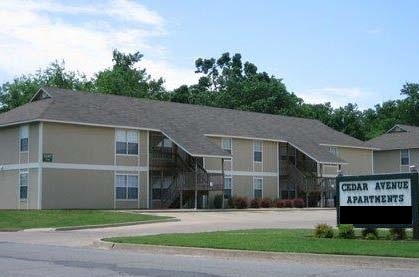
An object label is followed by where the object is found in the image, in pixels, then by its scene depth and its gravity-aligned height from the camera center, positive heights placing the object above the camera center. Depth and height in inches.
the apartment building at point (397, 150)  2600.9 +170.9
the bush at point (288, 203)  1982.0 -24.6
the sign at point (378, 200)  749.3 -6.7
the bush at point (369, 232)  775.0 -43.2
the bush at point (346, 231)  779.4 -41.7
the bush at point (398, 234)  759.1 -44.1
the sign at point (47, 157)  1560.0 +86.2
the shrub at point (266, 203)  1942.8 -24.0
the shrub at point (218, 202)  1846.7 -19.8
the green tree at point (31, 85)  2753.4 +462.3
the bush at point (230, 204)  1859.0 -25.4
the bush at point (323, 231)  783.3 -41.9
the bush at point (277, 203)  1968.5 -24.4
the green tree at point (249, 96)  3129.9 +462.5
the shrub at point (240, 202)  1852.9 -21.4
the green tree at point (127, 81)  2974.9 +527.8
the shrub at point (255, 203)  1915.6 -23.6
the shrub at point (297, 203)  1999.3 -24.9
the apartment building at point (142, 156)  1593.3 +102.7
